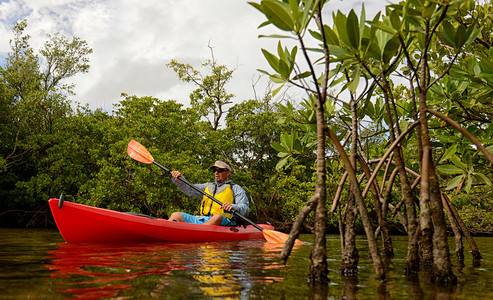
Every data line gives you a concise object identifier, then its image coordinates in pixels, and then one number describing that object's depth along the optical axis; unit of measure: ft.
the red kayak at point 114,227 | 14.94
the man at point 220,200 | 19.35
